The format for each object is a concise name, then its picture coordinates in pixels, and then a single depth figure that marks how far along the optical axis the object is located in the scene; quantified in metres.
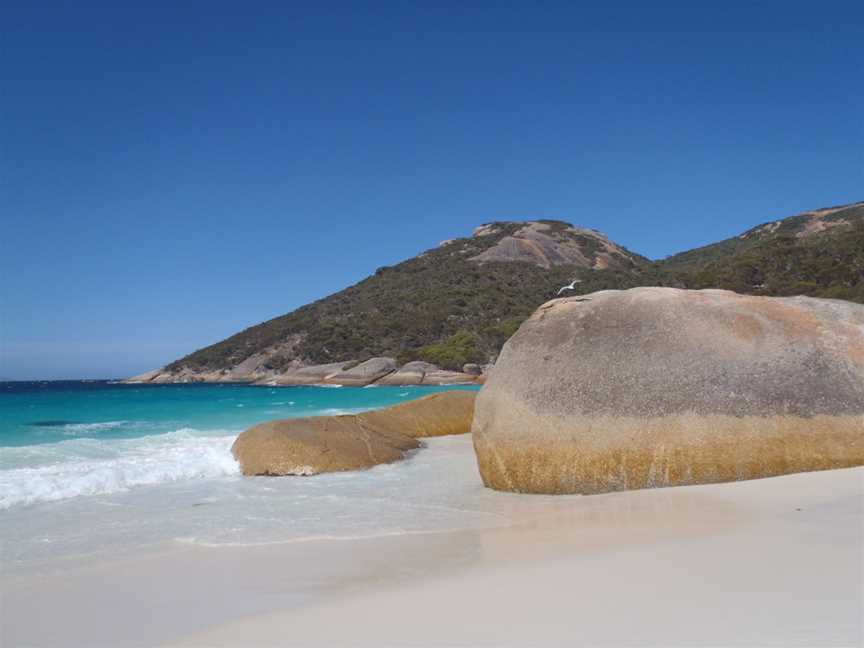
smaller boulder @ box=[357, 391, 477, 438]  15.78
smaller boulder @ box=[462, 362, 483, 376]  57.44
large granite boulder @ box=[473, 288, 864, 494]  7.54
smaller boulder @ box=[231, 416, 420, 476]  11.30
